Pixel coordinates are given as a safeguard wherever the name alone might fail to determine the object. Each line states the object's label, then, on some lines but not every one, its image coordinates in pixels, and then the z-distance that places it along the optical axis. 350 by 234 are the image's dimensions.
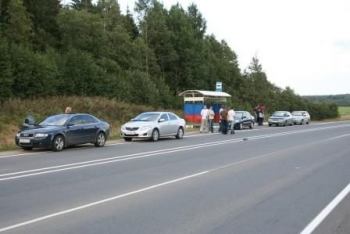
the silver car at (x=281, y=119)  57.09
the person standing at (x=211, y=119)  37.77
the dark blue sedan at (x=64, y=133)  22.16
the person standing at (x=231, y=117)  36.69
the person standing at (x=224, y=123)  36.51
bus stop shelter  45.22
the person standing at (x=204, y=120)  37.48
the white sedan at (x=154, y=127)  28.89
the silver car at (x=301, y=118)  62.78
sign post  43.18
